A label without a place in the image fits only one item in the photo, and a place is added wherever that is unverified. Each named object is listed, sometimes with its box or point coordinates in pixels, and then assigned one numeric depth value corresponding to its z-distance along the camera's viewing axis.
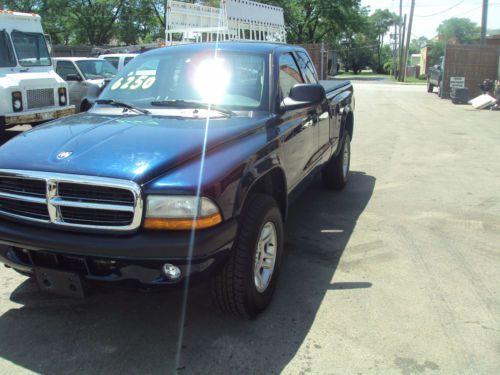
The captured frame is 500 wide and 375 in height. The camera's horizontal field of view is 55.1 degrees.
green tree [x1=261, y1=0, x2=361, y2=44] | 45.38
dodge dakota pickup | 2.54
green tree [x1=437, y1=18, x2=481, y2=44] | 108.44
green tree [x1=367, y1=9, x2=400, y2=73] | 98.38
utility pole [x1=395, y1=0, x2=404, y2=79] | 50.06
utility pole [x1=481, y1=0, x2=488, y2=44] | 24.36
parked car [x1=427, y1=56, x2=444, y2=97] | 21.44
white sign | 19.56
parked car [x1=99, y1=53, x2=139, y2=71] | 15.45
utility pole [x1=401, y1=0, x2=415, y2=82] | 39.81
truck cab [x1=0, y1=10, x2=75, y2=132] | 8.89
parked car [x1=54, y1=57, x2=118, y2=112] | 12.46
